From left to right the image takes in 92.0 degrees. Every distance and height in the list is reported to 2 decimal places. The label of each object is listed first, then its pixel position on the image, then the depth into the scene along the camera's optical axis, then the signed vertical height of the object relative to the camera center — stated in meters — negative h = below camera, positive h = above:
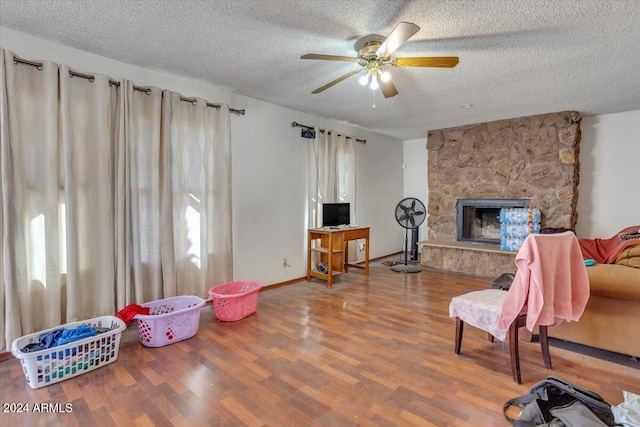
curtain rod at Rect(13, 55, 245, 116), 2.17 +1.03
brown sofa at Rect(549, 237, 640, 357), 2.03 -0.74
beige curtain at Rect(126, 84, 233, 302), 2.72 +0.10
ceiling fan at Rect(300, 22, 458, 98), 1.84 +1.01
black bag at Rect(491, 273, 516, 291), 3.08 -0.82
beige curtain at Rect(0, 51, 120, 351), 2.13 +0.07
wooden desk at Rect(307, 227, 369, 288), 3.98 -0.58
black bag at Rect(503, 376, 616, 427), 1.45 -1.03
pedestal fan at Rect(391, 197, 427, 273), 4.82 -0.18
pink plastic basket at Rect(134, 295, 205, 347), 2.35 -0.94
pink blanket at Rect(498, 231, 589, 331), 1.82 -0.49
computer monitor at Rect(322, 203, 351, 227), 4.23 -0.14
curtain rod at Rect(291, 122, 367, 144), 4.15 +1.08
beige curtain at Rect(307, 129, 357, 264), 4.41 +0.46
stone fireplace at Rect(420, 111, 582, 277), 4.20 +0.41
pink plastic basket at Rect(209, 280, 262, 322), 2.82 -0.93
